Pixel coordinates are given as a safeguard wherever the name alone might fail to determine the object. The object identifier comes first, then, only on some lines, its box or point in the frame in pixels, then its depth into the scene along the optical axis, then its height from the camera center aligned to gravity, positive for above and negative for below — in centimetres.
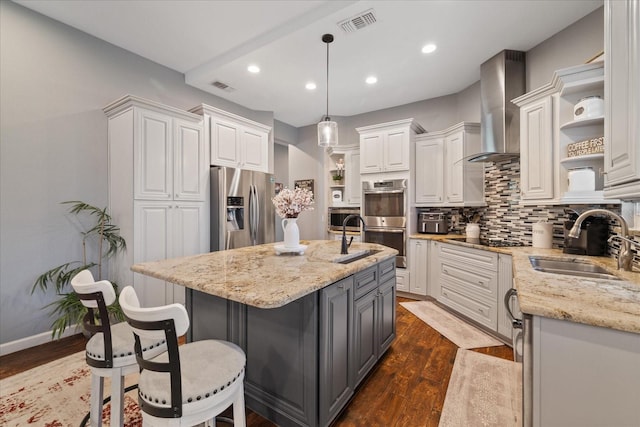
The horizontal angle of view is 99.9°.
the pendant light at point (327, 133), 259 +76
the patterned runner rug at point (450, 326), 262 -126
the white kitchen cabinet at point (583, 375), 92 -59
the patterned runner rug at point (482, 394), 165 -127
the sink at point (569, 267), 175 -40
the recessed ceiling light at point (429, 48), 294 +183
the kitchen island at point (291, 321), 141 -66
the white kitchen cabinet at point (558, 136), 209 +66
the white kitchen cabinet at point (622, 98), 104 +49
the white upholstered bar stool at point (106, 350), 123 -66
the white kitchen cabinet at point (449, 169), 363 +62
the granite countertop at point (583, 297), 96 -37
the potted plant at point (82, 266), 239 -54
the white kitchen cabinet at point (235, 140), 345 +101
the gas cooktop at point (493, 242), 284 -34
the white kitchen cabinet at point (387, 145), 394 +102
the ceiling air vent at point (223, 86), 375 +180
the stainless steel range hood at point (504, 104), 304 +125
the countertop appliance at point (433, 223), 396 -16
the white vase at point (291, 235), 227 -19
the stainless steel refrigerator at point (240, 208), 341 +5
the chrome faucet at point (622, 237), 161 -14
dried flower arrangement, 218 +8
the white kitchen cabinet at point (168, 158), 280 +61
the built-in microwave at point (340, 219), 480 -12
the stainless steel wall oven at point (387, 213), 396 -1
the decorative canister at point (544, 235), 265 -23
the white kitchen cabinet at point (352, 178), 474 +60
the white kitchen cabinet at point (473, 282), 258 -77
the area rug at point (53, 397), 164 -127
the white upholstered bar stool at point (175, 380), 95 -66
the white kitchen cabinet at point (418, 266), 374 -76
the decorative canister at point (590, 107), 201 +80
